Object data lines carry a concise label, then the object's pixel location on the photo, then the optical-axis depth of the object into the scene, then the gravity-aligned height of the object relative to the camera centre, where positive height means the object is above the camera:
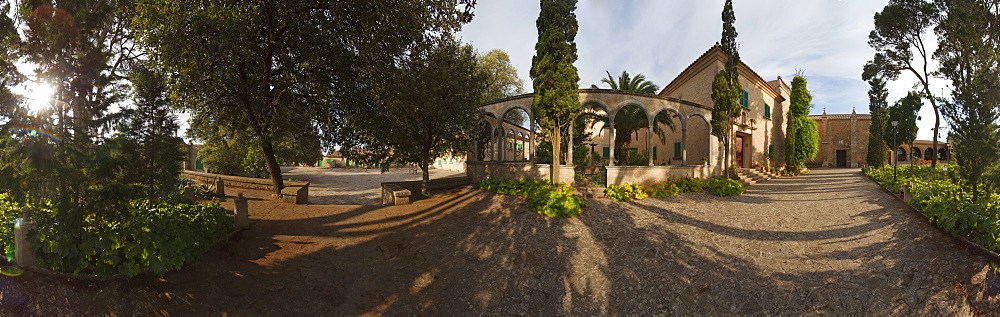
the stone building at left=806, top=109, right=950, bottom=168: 31.17 +1.70
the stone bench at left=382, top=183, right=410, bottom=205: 9.66 -1.26
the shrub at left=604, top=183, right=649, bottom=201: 10.23 -1.26
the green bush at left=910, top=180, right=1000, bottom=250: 4.94 -1.12
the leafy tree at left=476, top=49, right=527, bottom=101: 27.54 +8.03
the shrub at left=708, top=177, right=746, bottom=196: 11.66 -1.25
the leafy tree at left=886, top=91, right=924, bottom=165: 21.22 +2.69
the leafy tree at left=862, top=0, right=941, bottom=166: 16.08 +6.92
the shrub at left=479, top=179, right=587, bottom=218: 8.29 -1.23
